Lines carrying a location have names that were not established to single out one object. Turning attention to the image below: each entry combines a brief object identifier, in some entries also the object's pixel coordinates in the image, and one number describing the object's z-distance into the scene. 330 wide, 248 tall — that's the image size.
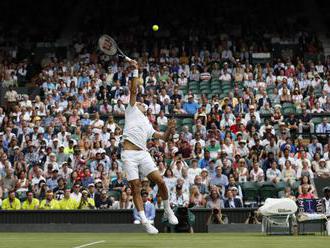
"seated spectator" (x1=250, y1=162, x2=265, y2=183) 23.22
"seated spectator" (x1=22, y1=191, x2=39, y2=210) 22.38
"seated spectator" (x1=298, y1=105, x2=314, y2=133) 26.22
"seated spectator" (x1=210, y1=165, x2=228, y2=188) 22.88
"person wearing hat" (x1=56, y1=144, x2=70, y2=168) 25.28
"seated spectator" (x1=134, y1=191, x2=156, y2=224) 20.34
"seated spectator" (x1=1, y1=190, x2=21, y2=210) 22.38
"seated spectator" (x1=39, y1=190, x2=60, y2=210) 22.34
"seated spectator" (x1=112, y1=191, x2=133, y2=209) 22.03
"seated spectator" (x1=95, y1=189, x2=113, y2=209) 22.08
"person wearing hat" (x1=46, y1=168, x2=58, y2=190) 23.86
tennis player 13.46
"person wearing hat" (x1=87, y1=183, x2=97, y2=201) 22.54
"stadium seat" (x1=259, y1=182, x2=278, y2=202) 22.55
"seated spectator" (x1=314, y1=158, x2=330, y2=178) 23.59
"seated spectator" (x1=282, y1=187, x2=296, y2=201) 21.32
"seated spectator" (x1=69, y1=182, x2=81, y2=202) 22.48
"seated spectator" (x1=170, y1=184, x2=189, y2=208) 21.77
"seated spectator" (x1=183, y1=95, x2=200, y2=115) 27.75
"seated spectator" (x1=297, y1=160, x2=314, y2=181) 23.09
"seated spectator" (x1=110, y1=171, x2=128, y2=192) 23.12
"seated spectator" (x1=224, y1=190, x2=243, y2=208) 21.75
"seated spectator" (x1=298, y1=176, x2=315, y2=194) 21.69
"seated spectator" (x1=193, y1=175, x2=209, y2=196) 22.55
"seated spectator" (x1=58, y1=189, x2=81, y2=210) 22.19
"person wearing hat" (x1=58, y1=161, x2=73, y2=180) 24.24
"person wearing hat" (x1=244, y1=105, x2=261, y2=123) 26.28
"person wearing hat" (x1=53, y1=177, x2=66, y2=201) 22.86
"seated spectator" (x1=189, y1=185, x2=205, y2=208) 21.80
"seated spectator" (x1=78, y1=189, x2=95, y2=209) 22.03
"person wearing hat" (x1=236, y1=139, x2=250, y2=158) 24.55
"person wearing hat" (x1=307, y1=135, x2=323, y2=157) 24.83
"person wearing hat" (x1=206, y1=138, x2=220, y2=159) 24.72
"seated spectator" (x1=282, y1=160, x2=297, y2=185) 23.19
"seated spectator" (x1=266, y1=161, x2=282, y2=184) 23.28
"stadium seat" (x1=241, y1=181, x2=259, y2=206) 22.72
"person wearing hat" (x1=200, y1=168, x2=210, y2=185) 22.80
